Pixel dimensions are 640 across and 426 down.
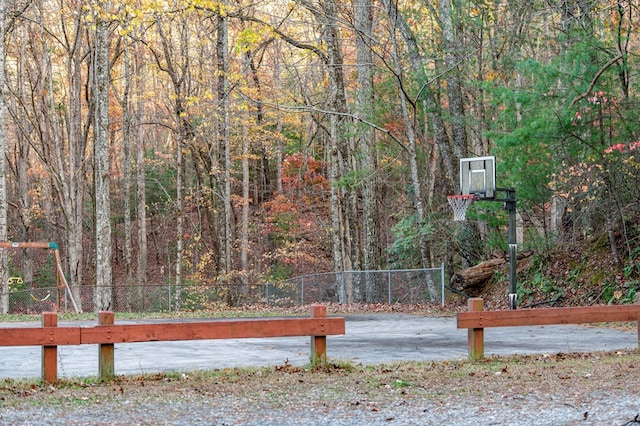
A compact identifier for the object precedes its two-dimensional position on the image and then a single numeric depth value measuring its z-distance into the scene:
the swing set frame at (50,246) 24.62
